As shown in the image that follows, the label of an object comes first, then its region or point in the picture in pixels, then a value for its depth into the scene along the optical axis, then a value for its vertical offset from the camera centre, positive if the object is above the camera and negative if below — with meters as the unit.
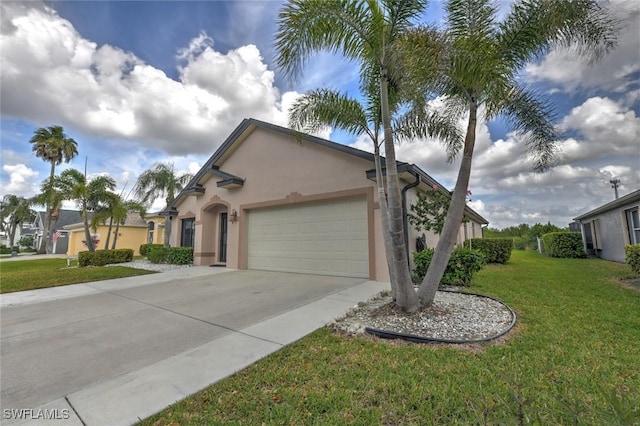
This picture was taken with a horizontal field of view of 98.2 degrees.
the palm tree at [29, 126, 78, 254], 28.28 +10.45
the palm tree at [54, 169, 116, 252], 15.90 +3.41
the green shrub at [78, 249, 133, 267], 14.39 -0.51
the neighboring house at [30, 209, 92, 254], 31.59 +2.96
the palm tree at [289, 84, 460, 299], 6.18 +2.95
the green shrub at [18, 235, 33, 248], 43.12 +0.98
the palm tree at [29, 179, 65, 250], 15.84 +3.08
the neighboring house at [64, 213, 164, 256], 26.59 +1.40
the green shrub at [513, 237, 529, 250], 29.71 -0.09
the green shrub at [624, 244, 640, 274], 8.43 -0.46
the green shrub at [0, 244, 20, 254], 34.41 -0.18
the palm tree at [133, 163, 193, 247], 19.64 +4.49
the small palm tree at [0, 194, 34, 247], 38.38 +5.47
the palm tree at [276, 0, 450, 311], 4.64 +3.65
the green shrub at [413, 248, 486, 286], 7.20 -0.58
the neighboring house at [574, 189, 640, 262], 12.27 +0.78
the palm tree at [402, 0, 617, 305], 4.28 +3.20
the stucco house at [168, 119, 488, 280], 8.59 +1.56
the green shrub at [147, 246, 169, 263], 15.12 -0.42
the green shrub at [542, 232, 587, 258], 17.27 -0.15
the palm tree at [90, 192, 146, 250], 17.33 +2.36
